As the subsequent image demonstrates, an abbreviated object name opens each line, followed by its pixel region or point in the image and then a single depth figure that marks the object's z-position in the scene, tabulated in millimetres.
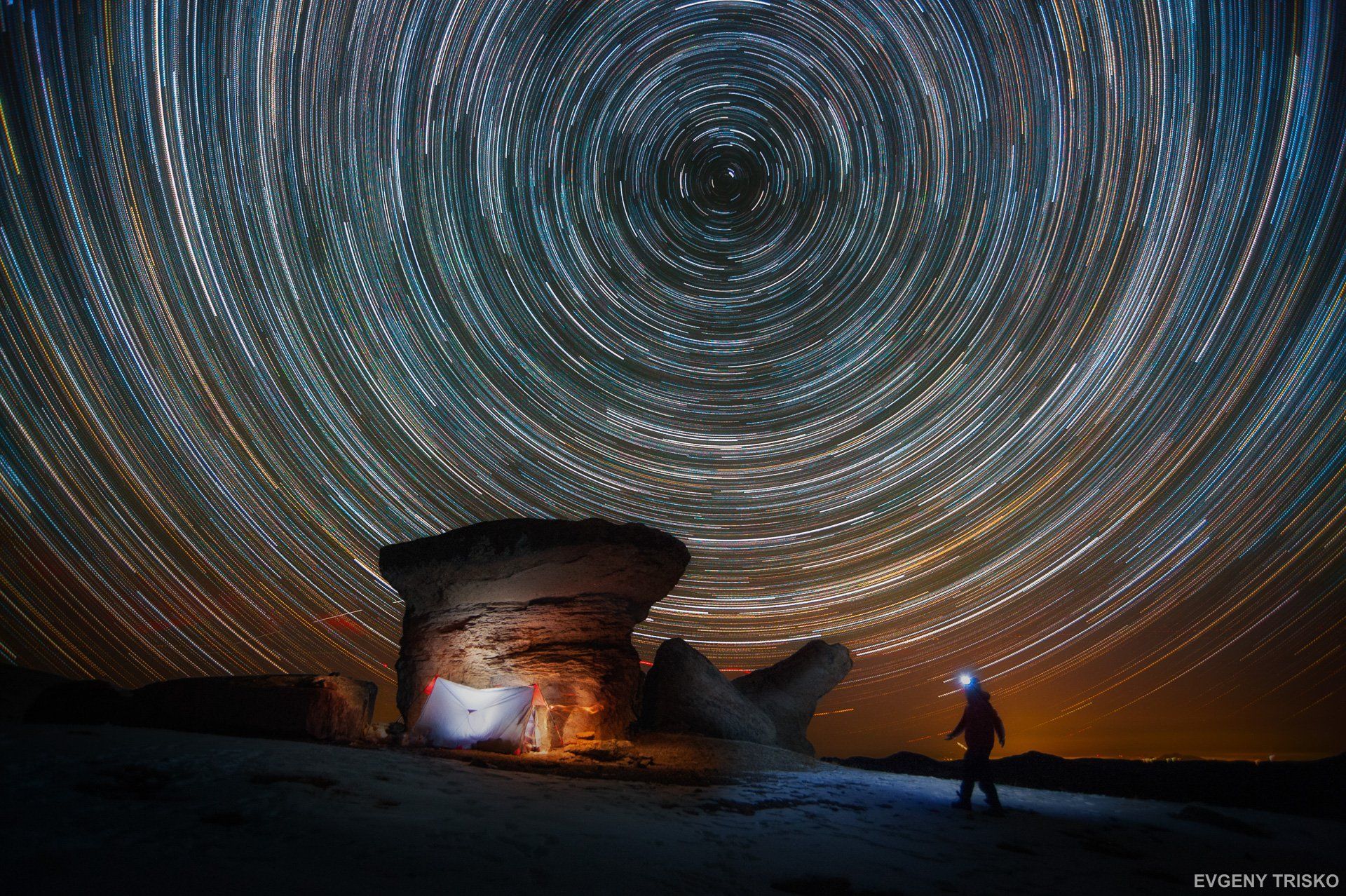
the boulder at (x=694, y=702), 15438
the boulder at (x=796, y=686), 19641
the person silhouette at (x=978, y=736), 8375
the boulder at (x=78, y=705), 9609
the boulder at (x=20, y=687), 11177
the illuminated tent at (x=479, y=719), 13031
